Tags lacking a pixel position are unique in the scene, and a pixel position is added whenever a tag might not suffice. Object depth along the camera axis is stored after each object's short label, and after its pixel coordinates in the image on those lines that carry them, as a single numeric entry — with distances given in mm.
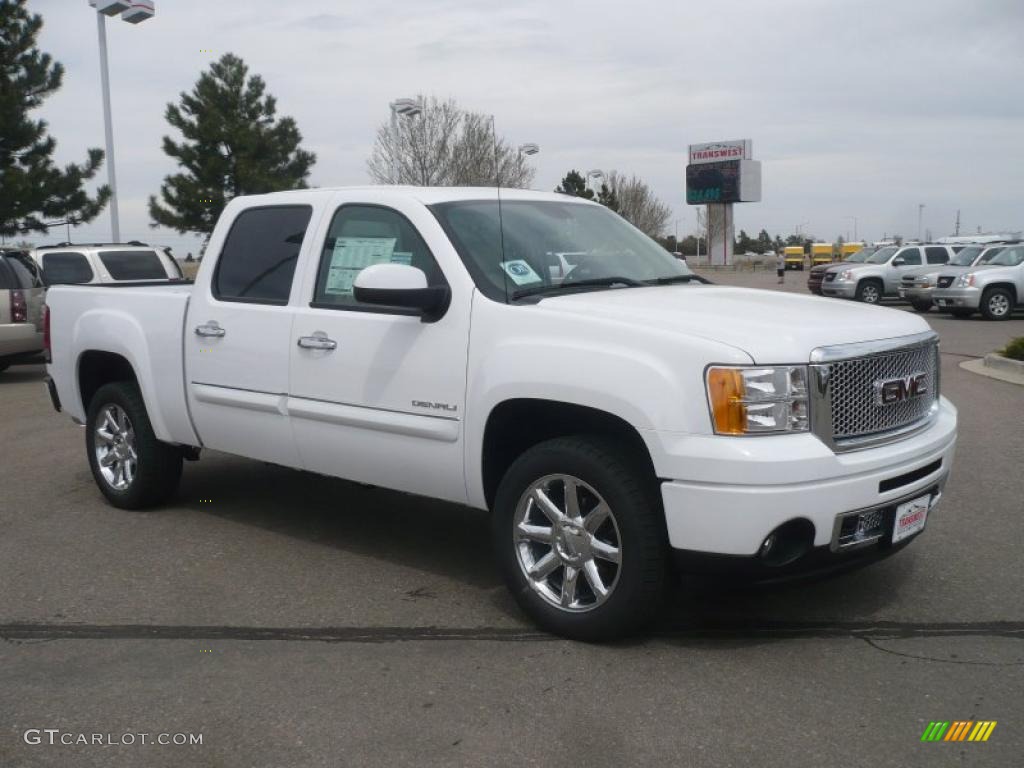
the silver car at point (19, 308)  13977
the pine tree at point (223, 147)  41969
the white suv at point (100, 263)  16234
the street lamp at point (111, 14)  25016
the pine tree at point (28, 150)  28391
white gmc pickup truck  4062
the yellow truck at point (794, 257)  78250
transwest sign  74750
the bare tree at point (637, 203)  68675
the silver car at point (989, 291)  24062
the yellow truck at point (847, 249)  81456
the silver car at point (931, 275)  25344
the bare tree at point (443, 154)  20672
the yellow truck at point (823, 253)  78625
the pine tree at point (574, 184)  60125
